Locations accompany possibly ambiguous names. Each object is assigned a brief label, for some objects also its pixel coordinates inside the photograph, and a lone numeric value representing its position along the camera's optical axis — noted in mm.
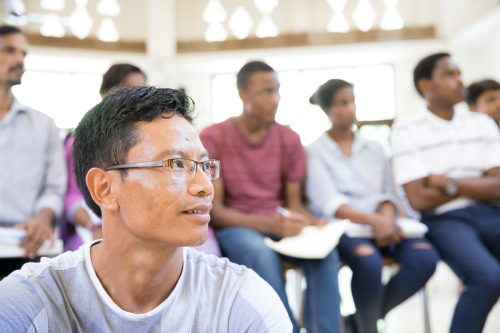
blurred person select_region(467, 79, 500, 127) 3170
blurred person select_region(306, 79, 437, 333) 2115
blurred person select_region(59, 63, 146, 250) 2133
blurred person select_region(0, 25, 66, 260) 2082
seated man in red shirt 1954
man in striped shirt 2049
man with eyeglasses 971
